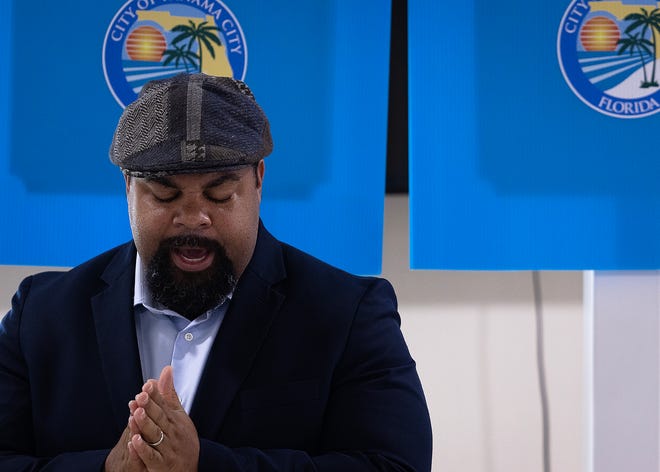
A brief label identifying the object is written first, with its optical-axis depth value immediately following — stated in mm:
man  3806
